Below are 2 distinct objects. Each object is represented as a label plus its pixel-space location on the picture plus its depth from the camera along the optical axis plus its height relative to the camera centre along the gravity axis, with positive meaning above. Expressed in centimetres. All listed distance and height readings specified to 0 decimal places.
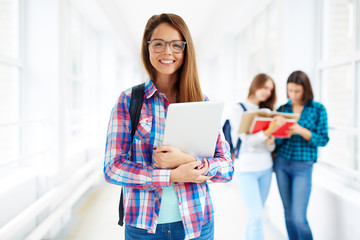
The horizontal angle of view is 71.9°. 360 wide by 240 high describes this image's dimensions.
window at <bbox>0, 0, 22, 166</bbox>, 178 +25
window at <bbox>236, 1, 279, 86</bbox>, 284 +96
